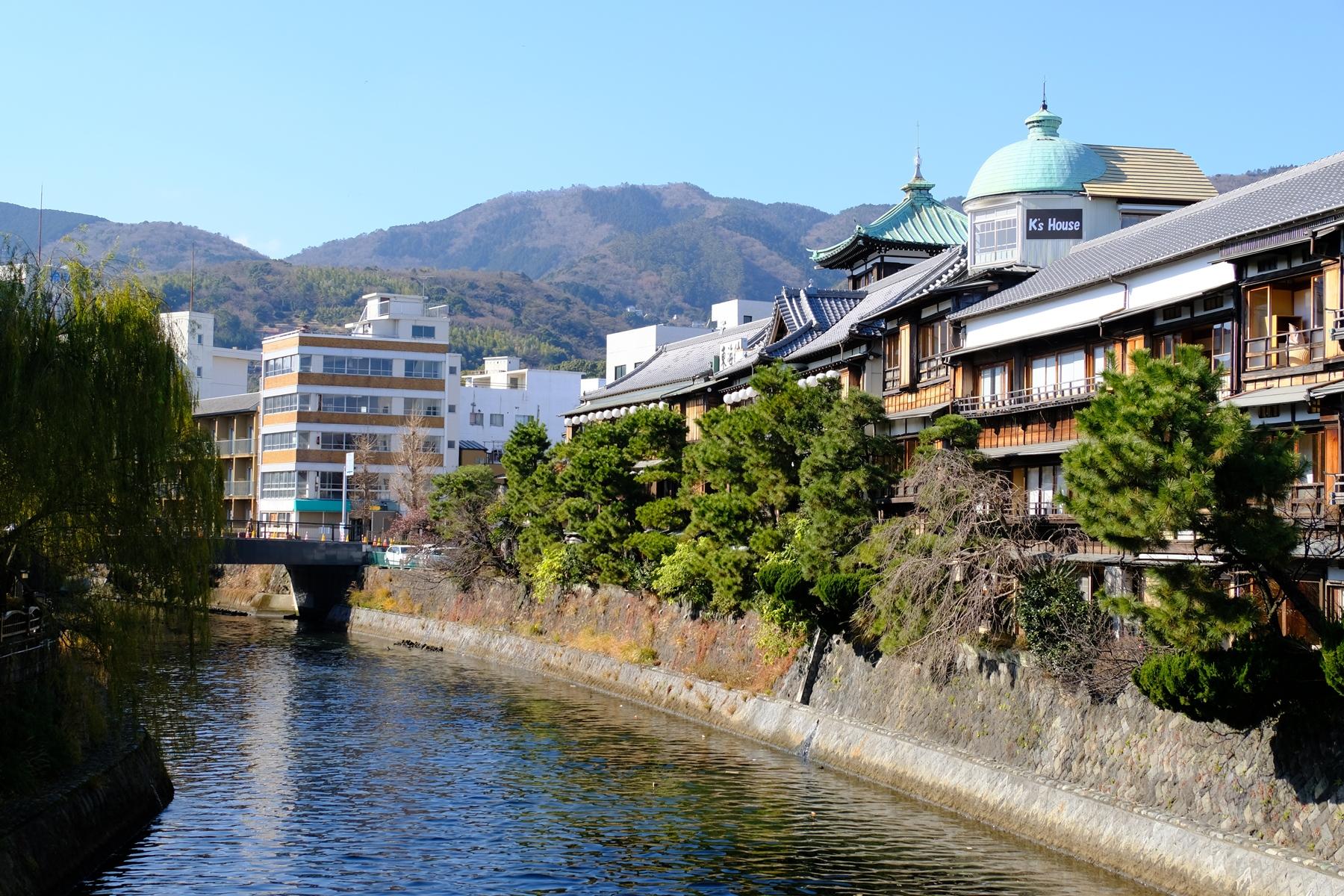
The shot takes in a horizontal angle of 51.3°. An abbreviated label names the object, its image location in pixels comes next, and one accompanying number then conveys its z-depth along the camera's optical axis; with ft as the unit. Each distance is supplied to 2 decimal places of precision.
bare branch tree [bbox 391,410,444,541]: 331.77
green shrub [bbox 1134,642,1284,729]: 79.51
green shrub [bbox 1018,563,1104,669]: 105.70
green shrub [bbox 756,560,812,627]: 139.44
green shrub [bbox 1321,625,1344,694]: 72.59
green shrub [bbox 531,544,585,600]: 206.39
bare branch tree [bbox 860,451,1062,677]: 114.73
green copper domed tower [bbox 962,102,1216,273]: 153.69
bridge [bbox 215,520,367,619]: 252.42
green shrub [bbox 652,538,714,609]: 167.63
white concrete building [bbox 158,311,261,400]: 447.01
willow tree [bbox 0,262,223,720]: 82.84
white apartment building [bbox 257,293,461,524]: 357.00
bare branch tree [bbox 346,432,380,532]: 351.46
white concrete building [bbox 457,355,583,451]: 414.82
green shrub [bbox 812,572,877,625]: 128.67
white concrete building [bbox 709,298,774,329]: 370.73
